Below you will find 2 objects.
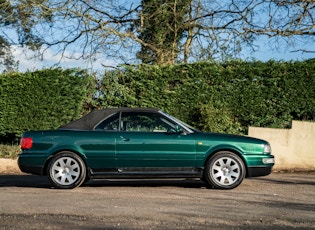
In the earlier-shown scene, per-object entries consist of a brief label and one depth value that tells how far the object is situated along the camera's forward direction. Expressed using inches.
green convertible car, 381.4
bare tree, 695.1
